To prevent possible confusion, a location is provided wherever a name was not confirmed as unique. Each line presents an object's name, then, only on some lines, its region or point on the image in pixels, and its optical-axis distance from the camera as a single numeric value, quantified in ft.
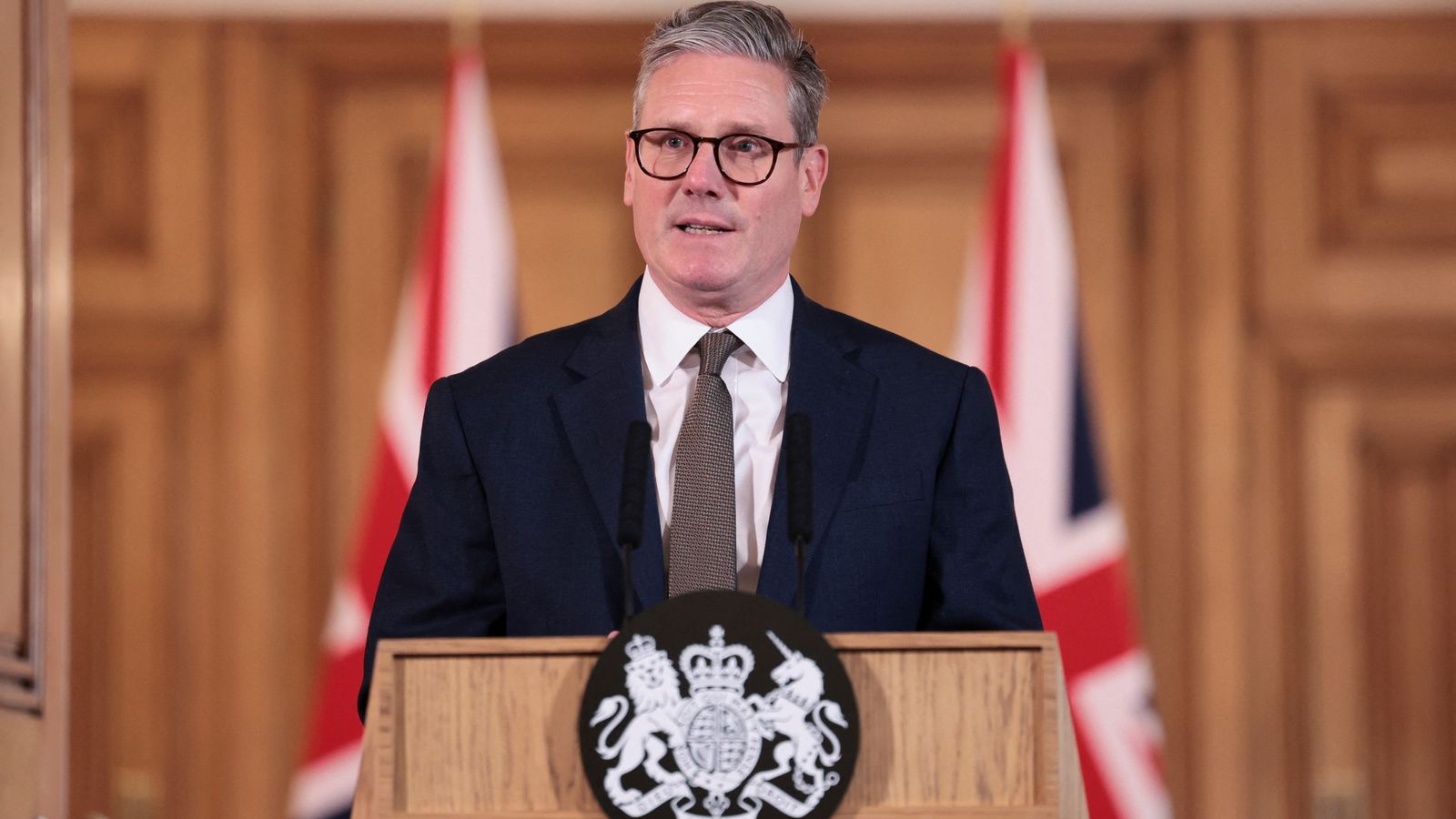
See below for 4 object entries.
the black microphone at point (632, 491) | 16.02
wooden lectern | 15.79
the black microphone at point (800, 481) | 16.06
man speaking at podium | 16.97
